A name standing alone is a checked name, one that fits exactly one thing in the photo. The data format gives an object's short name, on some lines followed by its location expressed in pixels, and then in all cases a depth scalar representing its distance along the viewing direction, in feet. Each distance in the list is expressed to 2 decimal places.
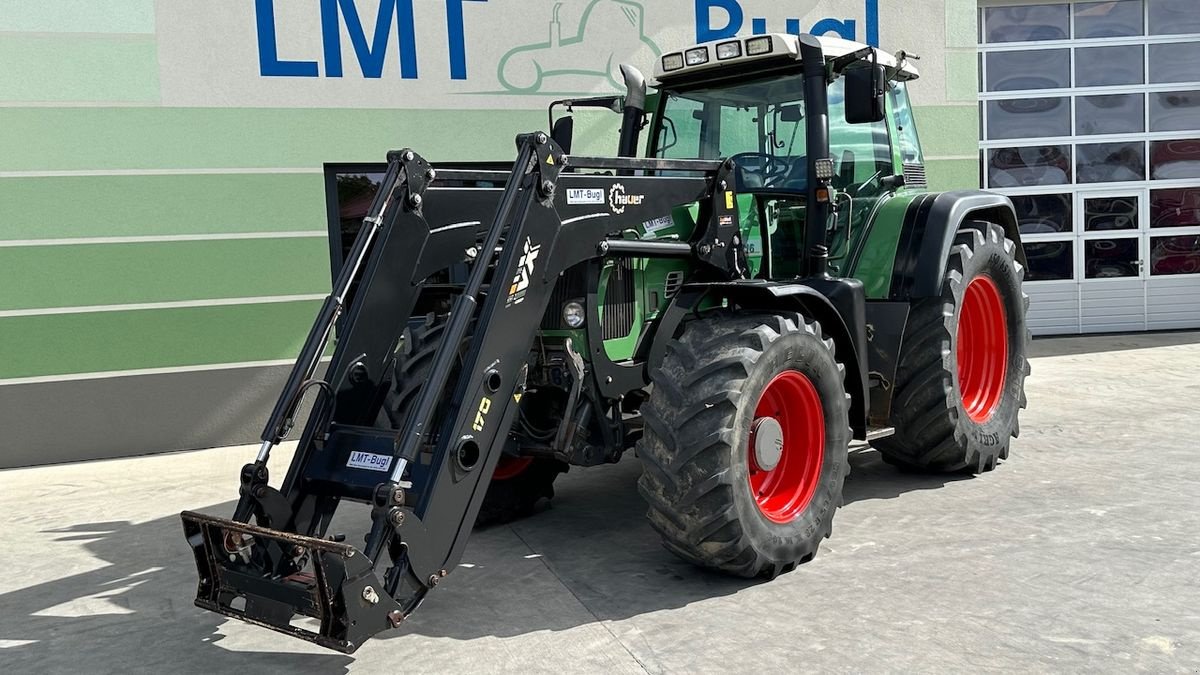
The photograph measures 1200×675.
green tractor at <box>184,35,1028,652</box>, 13.06
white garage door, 40.86
